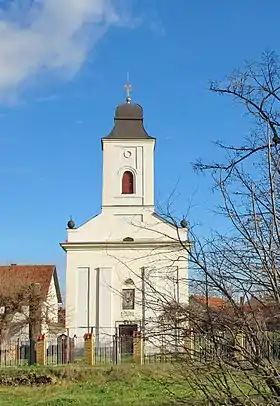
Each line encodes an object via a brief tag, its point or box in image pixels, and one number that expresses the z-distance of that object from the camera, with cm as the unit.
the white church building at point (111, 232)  3356
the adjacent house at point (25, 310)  2881
